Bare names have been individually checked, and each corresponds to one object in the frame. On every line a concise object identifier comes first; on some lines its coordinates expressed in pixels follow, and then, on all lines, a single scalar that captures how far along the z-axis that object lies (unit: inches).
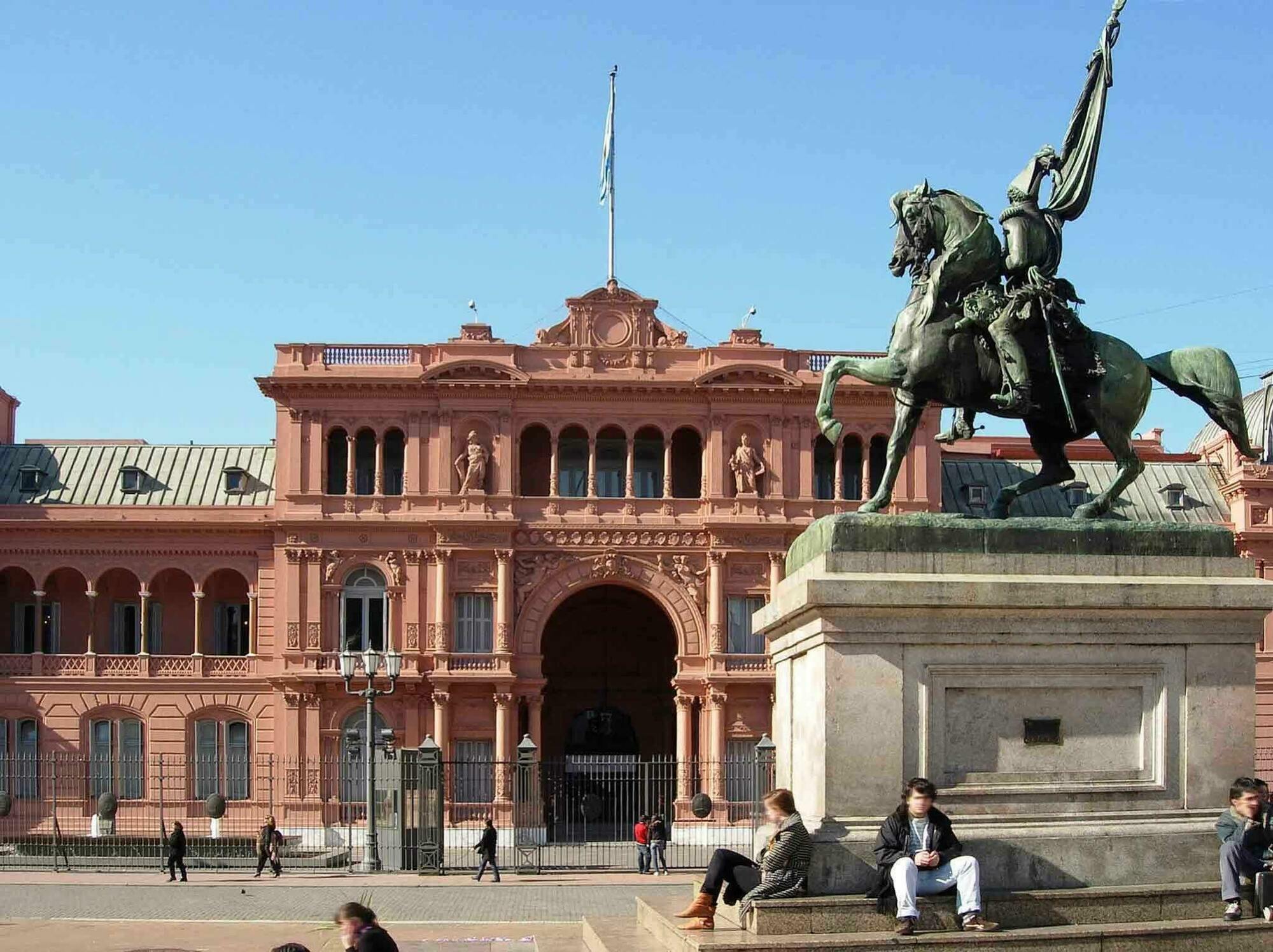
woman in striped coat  529.0
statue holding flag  599.2
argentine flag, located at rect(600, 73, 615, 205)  2329.0
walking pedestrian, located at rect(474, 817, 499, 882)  1412.4
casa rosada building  2177.7
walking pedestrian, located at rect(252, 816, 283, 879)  1469.0
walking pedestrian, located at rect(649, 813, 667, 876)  1487.5
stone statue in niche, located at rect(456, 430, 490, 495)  2193.7
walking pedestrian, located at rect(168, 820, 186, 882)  1390.3
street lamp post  1438.2
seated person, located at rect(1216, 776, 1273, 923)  542.3
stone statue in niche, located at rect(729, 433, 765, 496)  2197.3
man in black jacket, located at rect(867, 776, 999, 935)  524.1
